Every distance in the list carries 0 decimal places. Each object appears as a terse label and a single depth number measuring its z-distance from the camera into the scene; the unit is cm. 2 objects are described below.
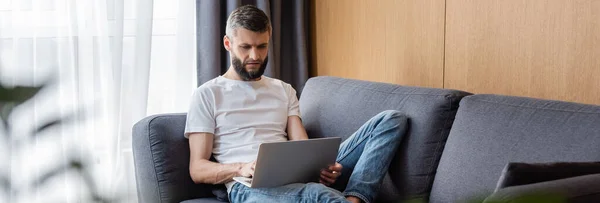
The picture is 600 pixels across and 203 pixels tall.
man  245
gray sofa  204
